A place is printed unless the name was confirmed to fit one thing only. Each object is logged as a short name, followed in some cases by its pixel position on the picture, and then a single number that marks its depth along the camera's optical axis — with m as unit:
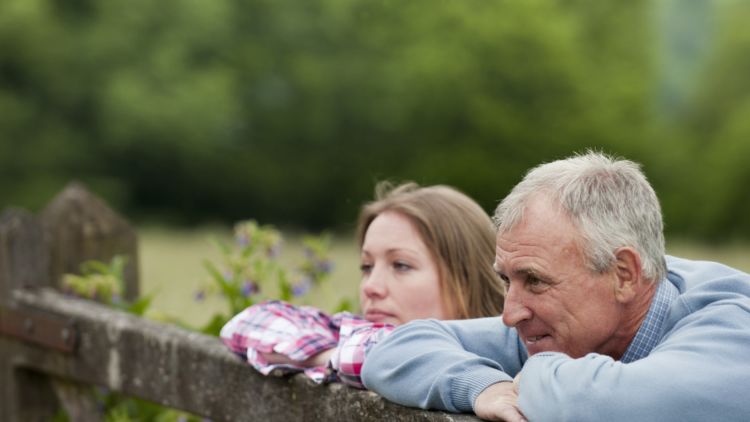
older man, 3.83
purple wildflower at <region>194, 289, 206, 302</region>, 8.41
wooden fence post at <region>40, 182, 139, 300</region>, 8.68
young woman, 5.99
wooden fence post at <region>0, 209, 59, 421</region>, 8.48
